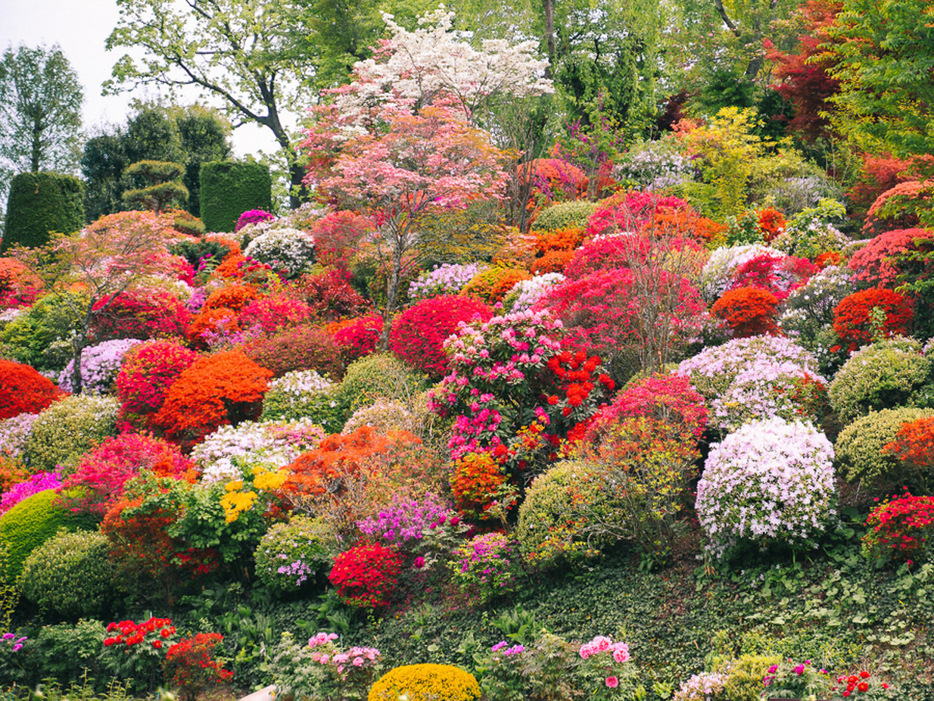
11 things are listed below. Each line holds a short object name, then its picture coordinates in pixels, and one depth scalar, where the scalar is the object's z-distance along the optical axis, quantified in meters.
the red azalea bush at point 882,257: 9.27
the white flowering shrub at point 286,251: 18.83
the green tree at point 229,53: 30.20
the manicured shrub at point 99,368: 13.91
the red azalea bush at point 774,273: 10.92
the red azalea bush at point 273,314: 14.39
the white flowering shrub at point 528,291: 11.86
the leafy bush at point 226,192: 26.69
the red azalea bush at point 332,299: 15.81
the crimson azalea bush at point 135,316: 15.08
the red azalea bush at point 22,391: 13.12
